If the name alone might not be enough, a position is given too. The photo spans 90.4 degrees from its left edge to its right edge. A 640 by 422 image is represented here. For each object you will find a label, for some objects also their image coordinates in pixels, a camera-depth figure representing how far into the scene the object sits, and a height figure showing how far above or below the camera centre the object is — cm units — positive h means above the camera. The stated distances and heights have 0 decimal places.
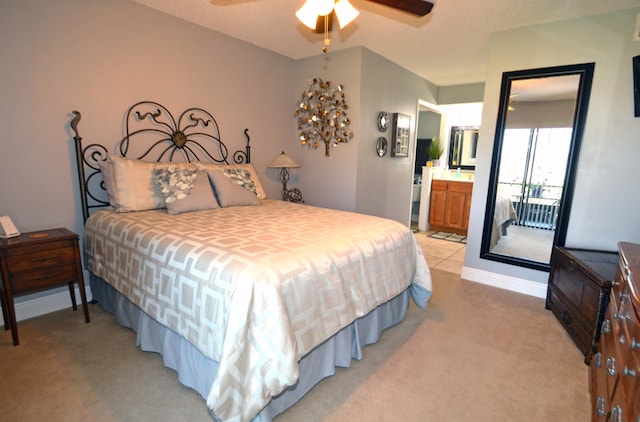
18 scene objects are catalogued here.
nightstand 201 -76
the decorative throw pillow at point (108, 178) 251 -21
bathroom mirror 571 +26
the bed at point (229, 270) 135 -61
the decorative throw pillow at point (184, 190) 254 -29
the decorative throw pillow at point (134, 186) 248 -26
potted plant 579 +17
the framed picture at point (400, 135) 433 +34
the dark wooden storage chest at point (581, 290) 200 -89
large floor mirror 280 +1
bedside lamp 417 -45
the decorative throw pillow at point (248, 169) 298 -13
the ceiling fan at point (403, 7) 173 +84
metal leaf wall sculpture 379 +51
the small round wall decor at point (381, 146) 411 +17
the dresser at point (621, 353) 100 -69
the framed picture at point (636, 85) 232 +60
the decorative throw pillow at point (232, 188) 288 -30
